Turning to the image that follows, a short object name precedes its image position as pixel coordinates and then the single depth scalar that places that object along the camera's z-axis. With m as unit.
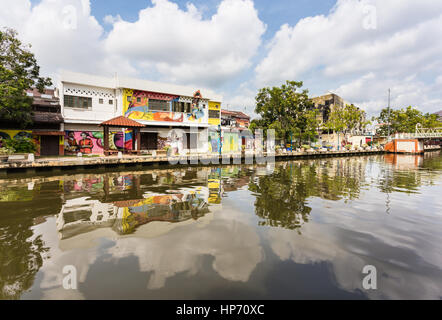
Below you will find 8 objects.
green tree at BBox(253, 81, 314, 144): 32.38
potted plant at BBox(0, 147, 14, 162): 14.61
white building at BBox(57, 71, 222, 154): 22.52
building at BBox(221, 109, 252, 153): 34.94
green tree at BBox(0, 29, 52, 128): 17.42
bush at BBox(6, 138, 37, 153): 17.69
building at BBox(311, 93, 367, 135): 61.16
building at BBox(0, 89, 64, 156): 20.28
